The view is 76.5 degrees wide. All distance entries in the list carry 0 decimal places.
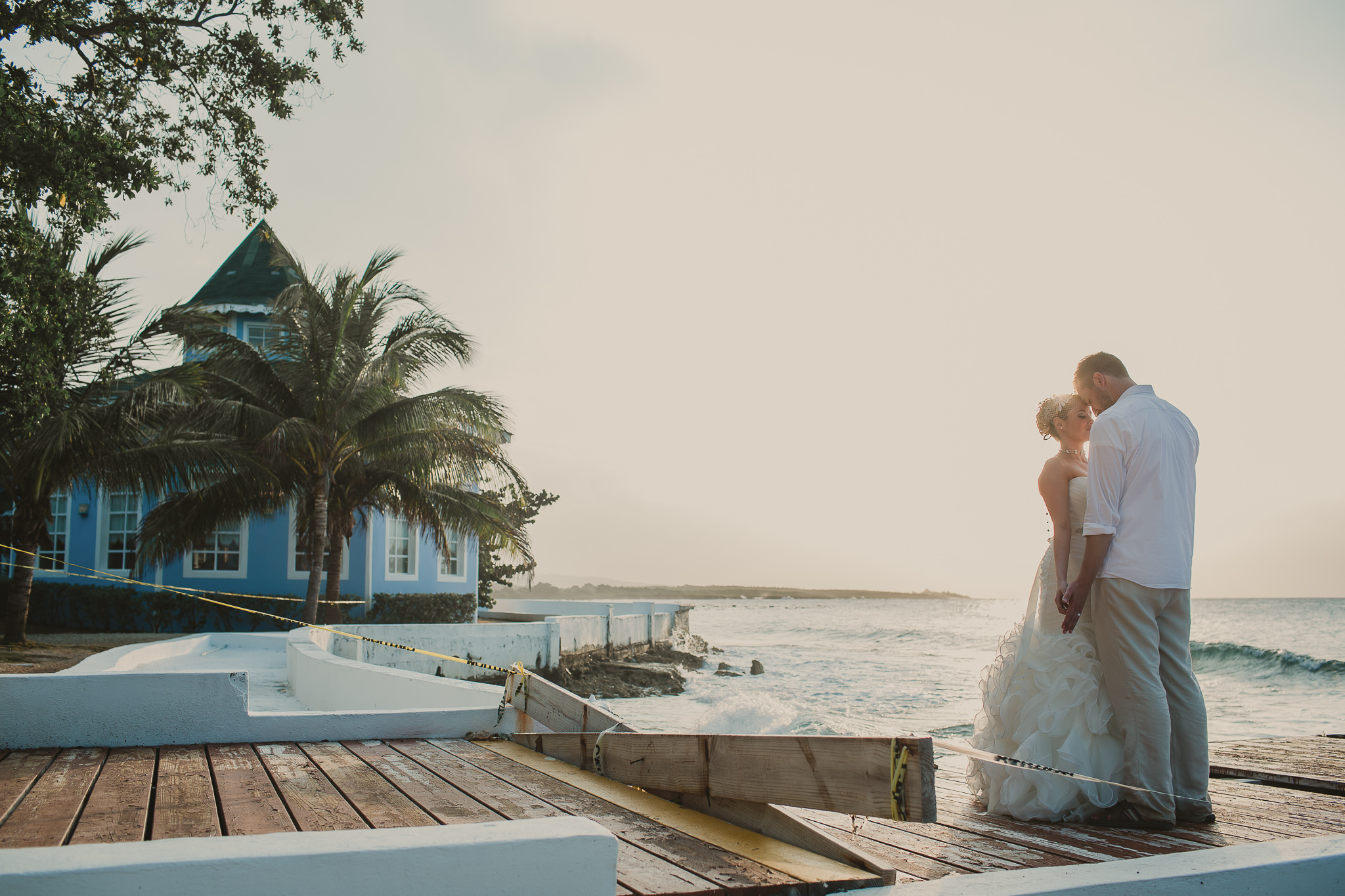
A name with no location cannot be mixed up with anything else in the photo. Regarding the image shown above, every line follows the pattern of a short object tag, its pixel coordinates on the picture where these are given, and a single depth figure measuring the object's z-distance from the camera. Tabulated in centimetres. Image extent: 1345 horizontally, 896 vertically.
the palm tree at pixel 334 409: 1499
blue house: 1914
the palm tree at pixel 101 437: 1219
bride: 341
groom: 341
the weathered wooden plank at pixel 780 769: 243
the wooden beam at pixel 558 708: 430
